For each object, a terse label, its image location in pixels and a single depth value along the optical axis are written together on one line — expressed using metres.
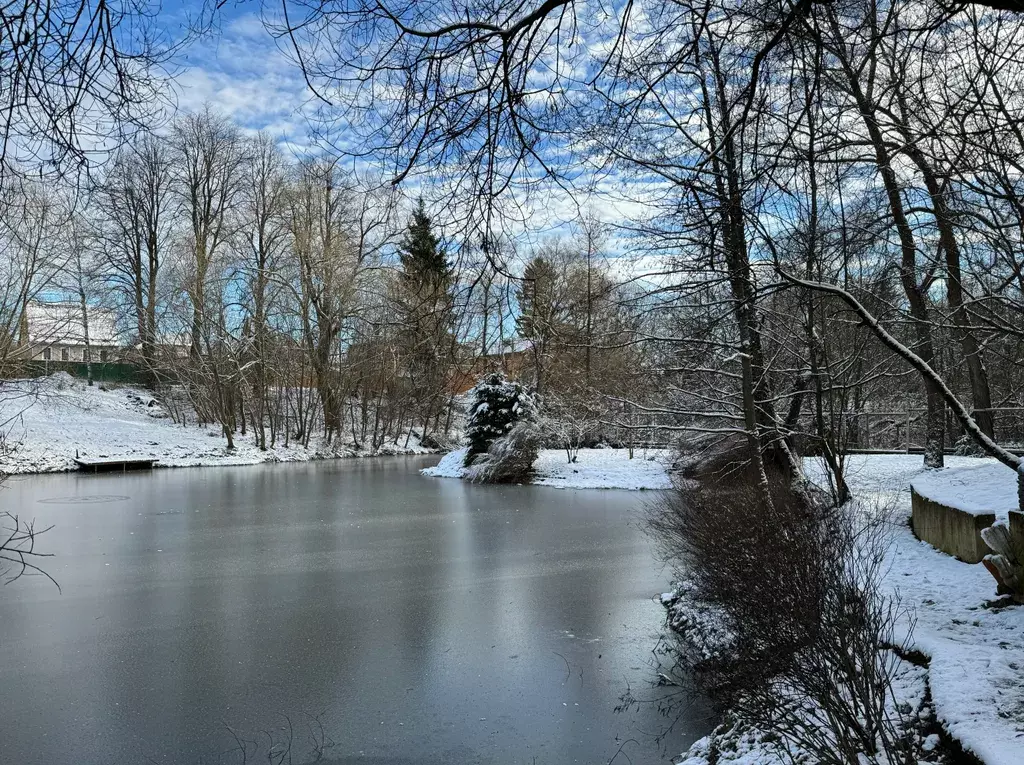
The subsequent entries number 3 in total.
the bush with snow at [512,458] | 23.30
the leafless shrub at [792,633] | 3.47
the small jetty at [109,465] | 24.67
